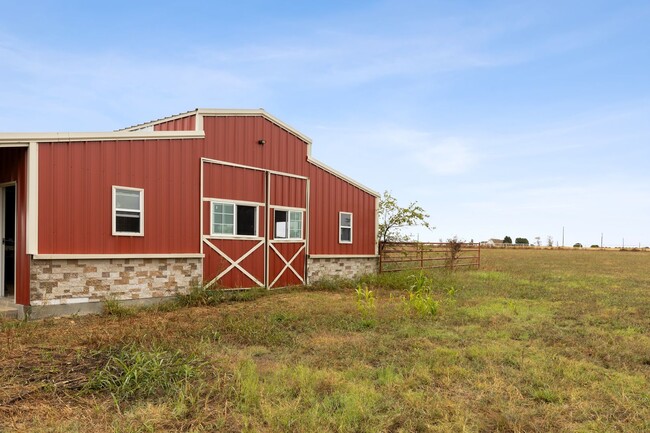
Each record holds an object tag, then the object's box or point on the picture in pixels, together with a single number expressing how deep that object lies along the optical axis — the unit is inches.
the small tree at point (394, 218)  741.9
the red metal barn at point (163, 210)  338.3
